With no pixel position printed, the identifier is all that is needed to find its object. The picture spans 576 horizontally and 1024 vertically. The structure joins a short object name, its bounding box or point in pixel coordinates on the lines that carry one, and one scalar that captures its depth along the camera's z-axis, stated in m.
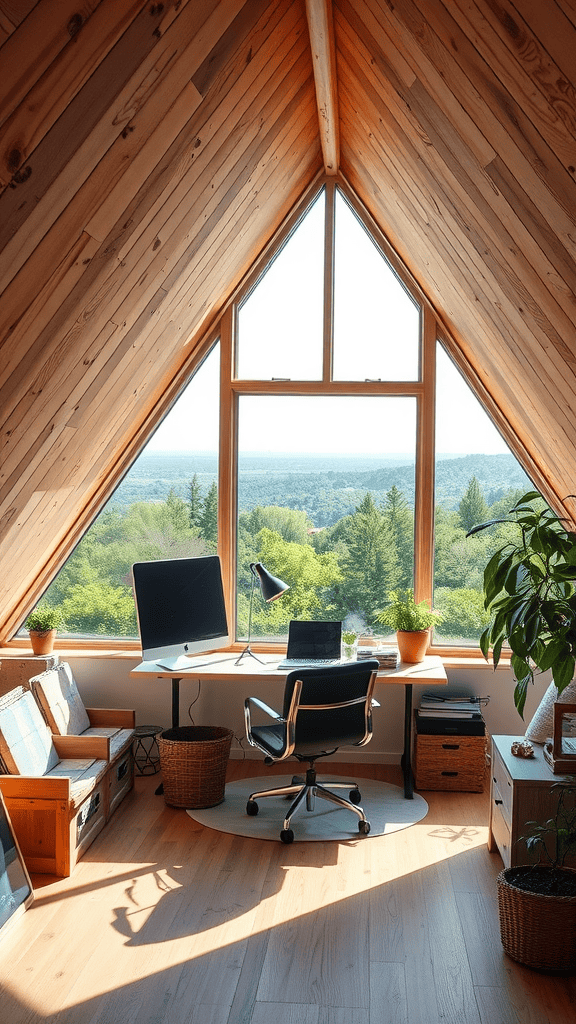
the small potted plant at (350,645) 5.21
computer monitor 4.86
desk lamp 5.12
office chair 4.19
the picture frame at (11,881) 3.45
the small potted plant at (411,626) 5.23
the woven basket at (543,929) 3.11
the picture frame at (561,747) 3.62
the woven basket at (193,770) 4.70
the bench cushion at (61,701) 4.60
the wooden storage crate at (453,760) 5.04
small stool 5.38
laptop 5.18
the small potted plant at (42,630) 5.45
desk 4.86
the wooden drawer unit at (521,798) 3.58
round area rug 4.43
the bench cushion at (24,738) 4.00
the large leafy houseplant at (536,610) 3.37
